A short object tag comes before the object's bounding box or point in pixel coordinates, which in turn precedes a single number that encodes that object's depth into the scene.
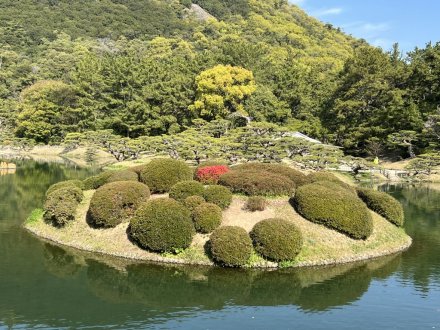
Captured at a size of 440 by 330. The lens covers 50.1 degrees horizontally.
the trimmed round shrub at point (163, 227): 17.16
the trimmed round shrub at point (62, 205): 20.38
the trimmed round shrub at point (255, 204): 19.34
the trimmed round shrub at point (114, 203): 19.11
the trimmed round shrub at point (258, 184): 20.62
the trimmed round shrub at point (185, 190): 19.59
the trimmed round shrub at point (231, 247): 16.64
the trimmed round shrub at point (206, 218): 17.92
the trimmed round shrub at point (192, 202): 18.64
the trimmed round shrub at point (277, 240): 16.86
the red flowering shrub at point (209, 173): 22.09
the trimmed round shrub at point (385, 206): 21.56
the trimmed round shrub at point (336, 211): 18.69
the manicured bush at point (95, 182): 24.08
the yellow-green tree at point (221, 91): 60.06
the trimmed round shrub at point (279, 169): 22.23
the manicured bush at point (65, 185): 22.61
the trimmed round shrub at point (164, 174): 21.23
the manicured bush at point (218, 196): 19.41
